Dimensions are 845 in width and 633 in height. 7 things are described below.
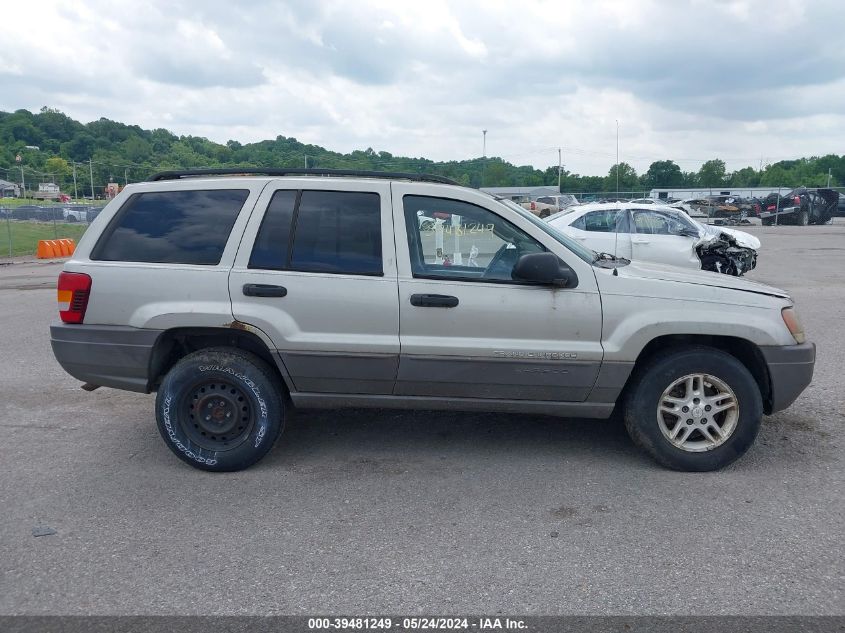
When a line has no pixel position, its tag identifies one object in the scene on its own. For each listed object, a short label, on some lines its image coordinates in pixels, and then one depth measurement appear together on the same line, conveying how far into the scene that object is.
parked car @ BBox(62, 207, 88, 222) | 34.91
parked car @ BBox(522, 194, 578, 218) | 33.79
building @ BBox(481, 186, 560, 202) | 41.69
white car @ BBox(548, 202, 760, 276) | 11.55
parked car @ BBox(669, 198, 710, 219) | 37.81
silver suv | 4.13
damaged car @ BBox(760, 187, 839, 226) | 35.25
